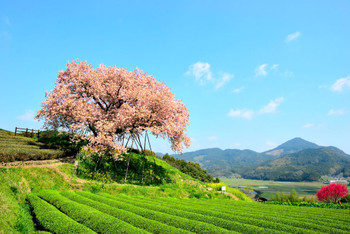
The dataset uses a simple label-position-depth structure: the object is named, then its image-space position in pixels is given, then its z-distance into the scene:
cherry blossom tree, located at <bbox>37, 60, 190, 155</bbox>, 27.34
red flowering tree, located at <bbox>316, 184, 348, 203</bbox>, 35.12
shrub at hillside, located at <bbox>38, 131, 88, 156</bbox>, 29.36
